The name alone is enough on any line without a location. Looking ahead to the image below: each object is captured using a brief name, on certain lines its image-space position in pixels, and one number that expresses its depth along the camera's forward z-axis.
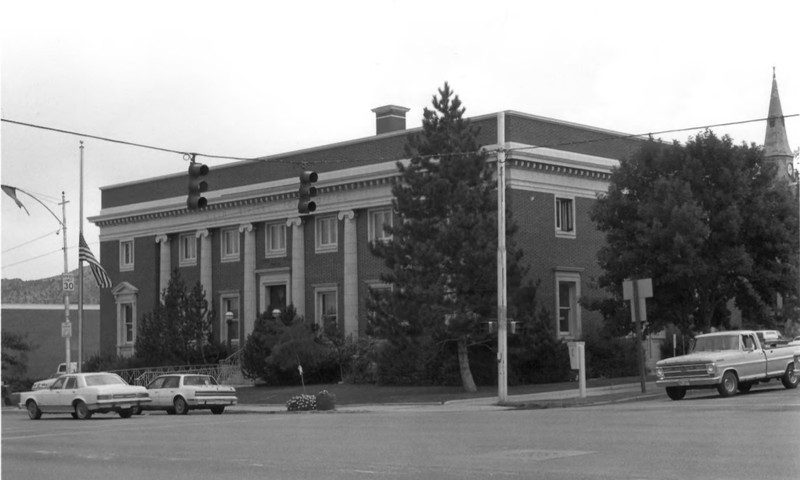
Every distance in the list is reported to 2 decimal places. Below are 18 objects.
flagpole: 46.50
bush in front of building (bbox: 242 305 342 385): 45.41
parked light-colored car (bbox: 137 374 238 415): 36.61
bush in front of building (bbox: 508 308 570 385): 40.38
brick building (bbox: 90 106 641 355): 45.88
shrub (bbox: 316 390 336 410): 34.62
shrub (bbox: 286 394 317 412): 35.44
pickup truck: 29.50
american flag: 45.75
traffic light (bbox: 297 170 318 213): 25.70
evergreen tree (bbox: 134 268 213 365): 54.38
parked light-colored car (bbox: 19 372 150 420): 33.69
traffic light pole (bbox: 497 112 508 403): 33.09
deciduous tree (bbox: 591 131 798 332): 36.75
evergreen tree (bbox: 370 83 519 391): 37.47
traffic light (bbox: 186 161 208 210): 24.75
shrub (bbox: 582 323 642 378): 43.94
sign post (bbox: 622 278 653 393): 33.16
